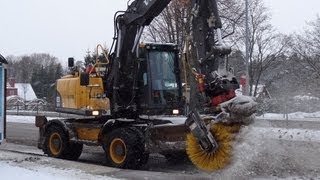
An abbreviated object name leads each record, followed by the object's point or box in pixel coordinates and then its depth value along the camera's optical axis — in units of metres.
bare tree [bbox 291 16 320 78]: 42.00
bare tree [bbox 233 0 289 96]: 39.53
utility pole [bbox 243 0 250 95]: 28.89
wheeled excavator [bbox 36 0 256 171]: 9.99
